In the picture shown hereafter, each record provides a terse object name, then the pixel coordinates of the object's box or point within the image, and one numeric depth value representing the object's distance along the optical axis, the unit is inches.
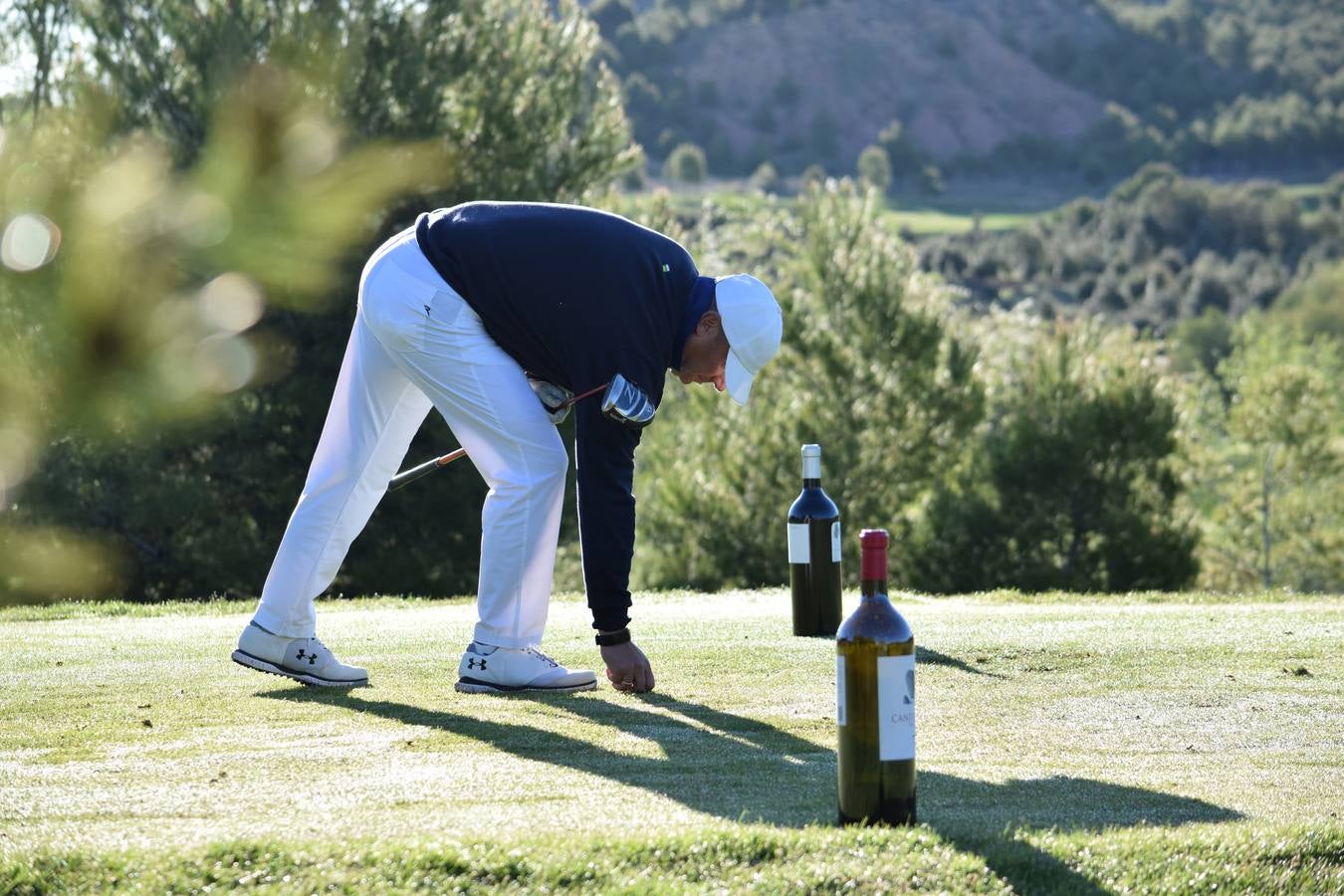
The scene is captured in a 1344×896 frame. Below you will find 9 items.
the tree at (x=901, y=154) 6752.0
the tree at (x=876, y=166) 6128.9
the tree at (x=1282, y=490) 2351.1
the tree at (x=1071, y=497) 1385.3
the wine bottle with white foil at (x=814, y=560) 295.4
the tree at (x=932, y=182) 6368.1
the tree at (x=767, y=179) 5940.0
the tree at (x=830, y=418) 1453.0
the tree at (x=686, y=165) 5713.6
